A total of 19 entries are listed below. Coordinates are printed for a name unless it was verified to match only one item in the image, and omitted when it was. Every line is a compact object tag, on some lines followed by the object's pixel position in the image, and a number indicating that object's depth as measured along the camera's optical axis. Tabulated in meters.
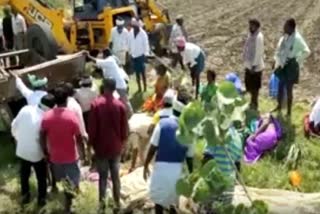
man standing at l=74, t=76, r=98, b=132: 11.01
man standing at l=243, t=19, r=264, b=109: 12.98
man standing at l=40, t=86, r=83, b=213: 8.98
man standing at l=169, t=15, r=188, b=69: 16.66
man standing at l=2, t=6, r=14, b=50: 17.47
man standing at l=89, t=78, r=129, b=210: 9.12
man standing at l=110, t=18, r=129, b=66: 15.42
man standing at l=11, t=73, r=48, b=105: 9.79
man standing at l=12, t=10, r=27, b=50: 17.17
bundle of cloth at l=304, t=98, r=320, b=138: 11.52
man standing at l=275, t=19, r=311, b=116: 12.37
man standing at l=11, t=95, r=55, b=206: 9.32
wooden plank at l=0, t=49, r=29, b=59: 12.58
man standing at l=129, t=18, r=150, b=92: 15.26
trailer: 11.28
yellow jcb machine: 17.47
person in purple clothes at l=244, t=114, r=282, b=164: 11.31
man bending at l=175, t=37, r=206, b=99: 15.01
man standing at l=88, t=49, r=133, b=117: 11.84
